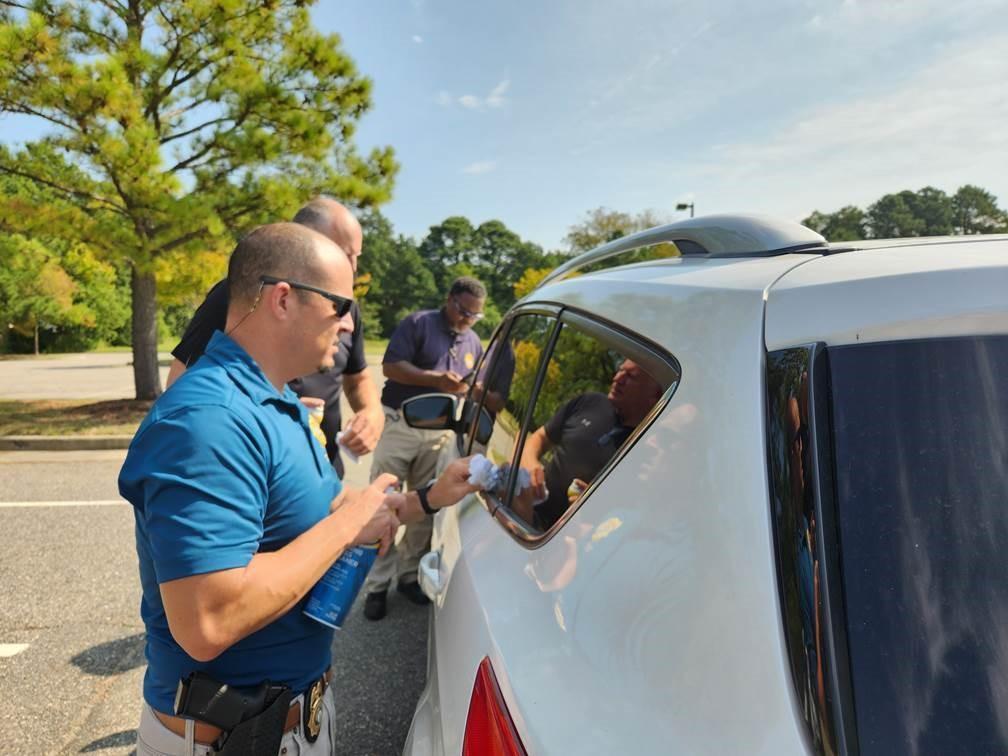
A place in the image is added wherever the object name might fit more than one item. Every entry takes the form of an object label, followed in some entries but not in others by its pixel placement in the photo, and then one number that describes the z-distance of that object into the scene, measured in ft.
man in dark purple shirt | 11.96
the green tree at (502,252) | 257.96
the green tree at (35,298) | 92.32
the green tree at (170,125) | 27.27
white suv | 2.18
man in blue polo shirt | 3.49
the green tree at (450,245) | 261.85
